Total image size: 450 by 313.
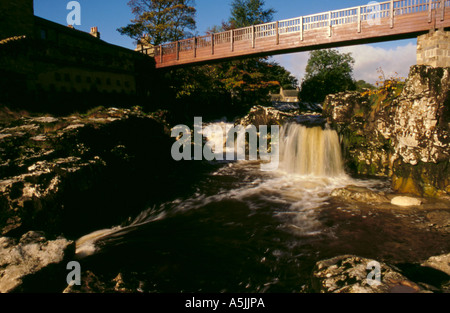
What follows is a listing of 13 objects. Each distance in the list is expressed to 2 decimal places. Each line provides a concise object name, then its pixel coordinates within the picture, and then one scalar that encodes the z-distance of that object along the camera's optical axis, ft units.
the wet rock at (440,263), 13.57
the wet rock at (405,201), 26.40
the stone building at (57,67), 38.55
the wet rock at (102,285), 12.48
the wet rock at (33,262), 13.09
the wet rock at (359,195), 27.72
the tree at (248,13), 120.37
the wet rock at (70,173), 20.13
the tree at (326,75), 166.61
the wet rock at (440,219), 21.26
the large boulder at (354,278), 10.63
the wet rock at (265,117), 54.49
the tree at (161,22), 85.30
